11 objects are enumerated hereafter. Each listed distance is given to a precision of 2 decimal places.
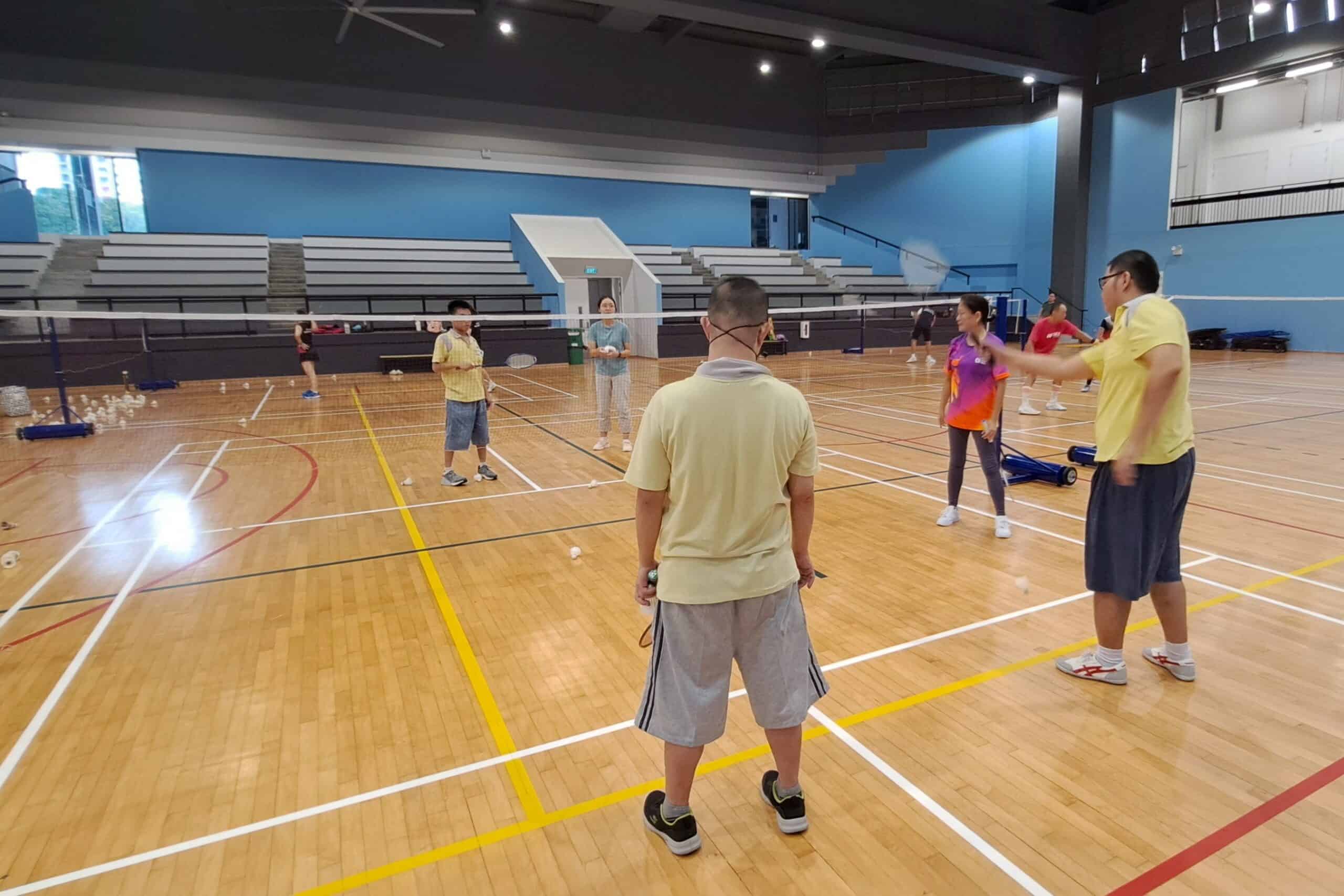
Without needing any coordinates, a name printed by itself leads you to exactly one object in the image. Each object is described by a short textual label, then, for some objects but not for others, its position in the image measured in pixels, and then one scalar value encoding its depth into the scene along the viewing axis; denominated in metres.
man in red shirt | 10.83
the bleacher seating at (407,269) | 23.08
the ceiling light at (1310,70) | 20.48
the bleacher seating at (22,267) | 19.61
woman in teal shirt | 9.59
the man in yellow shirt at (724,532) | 2.30
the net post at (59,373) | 11.25
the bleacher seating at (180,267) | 20.77
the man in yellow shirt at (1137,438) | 3.23
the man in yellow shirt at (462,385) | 7.90
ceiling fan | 16.19
